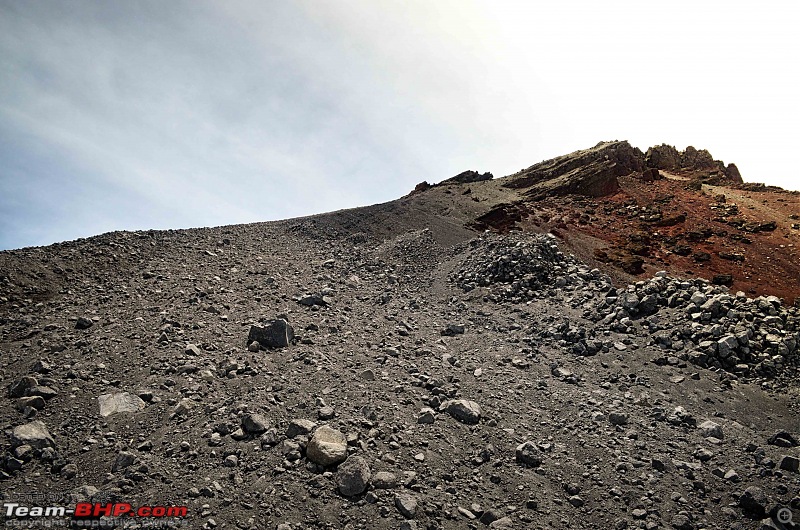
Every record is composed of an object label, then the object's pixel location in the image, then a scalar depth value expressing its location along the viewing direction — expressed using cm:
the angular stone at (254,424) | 727
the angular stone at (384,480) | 638
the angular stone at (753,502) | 633
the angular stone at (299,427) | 731
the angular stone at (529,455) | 744
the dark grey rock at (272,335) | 1120
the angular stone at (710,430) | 830
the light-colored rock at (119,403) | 776
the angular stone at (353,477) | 618
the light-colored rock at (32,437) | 654
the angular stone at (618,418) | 883
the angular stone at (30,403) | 751
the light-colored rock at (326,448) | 664
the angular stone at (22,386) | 794
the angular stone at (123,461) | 631
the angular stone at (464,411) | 860
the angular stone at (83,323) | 1112
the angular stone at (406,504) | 592
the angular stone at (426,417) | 829
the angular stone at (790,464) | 703
